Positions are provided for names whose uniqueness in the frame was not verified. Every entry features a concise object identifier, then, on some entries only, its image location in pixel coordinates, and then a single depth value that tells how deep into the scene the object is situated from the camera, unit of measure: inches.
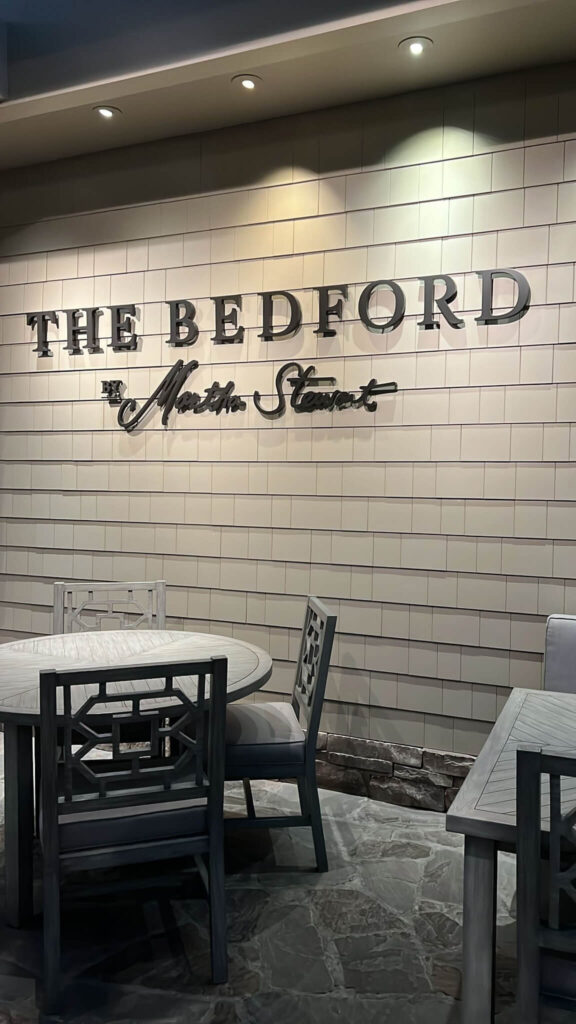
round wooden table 90.2
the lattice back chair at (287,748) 101.3
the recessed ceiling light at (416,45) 111.3
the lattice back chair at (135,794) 75.7
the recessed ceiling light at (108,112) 135.0
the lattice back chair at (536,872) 51.4
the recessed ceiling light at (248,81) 122.8
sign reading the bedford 125.2
